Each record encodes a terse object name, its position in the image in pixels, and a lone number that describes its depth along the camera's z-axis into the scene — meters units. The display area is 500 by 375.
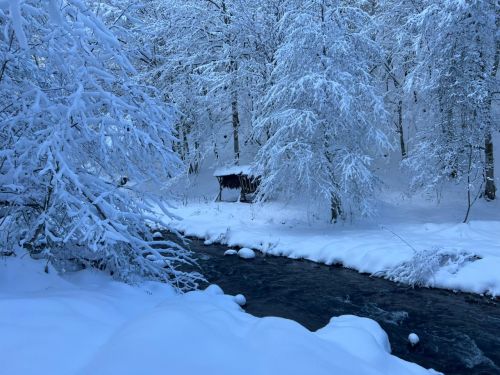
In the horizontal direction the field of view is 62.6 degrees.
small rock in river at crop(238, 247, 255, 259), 11.69
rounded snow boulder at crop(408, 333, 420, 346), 6.40
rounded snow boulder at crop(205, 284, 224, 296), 7.46
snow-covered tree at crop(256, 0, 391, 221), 12.71
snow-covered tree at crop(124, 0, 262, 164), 17.38
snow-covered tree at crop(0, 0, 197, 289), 4.48
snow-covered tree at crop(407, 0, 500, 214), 12.69
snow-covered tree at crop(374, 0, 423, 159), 18.44
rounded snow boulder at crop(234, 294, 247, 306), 7.88
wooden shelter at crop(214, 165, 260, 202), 17.97
